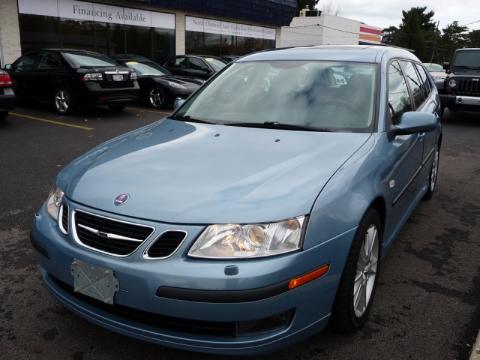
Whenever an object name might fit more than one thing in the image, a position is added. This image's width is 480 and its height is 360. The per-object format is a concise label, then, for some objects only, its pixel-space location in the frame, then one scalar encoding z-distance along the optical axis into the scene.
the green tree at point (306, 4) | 56.28
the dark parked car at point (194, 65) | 13.55
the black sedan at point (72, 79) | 10.22
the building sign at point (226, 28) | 20.81
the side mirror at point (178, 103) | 4.16
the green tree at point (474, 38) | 77.38
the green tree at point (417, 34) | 60.06
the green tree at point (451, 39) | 72.75
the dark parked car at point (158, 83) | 11.86
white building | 38.44
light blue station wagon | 2.11
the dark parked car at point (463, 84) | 11.60
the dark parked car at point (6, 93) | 8.59
